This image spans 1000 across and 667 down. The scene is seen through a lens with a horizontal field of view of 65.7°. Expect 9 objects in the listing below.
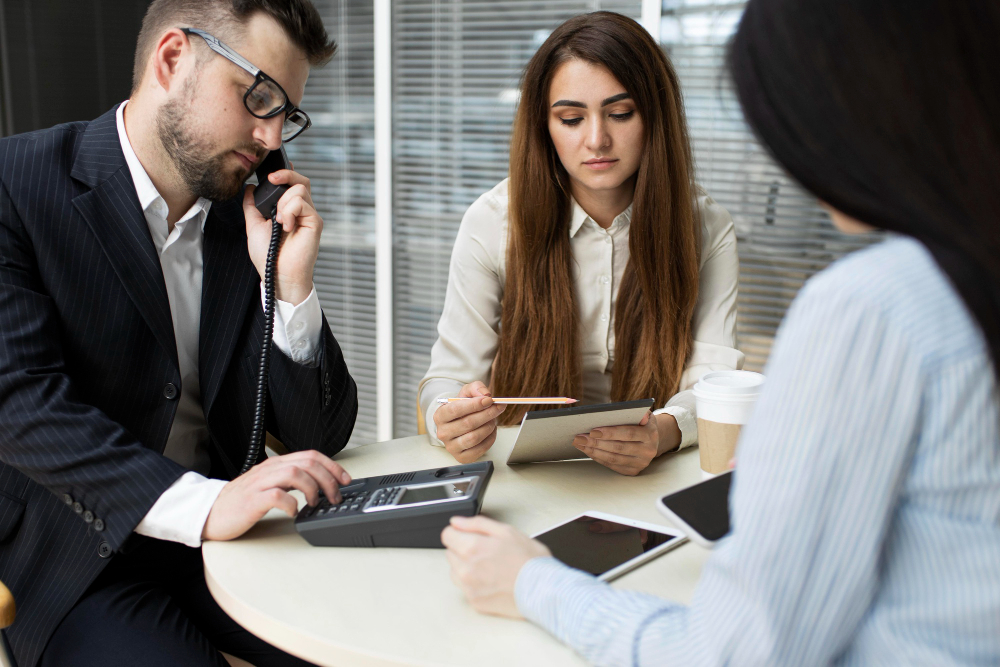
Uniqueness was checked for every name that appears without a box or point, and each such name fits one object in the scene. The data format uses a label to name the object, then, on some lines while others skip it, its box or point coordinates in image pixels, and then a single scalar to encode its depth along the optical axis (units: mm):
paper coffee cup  1265
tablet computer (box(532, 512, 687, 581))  1020
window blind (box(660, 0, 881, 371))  2812
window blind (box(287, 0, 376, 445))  3498
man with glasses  1197
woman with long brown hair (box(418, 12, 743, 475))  1845
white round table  855
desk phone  1062
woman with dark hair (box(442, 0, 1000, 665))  603
